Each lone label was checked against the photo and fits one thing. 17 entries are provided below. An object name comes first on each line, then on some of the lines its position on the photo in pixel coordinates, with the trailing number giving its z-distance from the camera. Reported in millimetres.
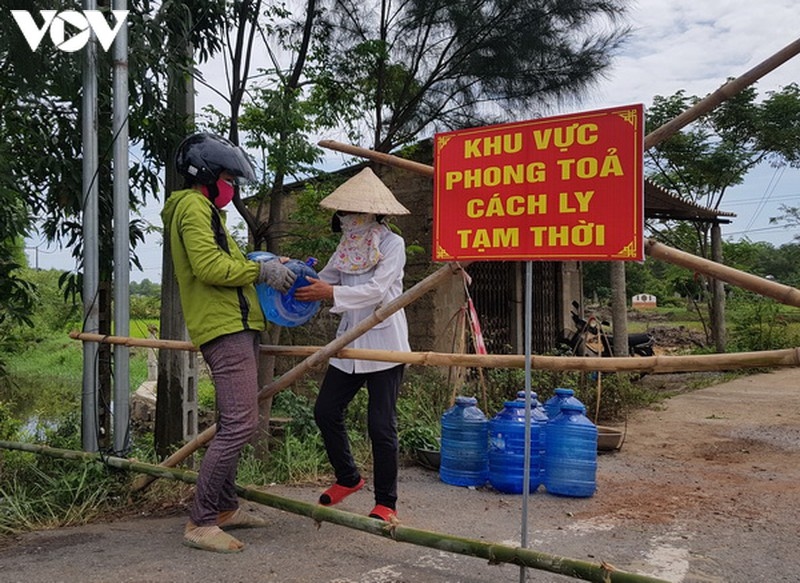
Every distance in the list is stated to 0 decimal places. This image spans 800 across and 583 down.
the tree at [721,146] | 14984
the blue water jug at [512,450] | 4562
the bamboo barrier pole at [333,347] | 3008
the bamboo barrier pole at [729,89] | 2434
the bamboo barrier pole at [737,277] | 2416
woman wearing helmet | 3039
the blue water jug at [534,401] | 4756
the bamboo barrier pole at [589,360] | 2466
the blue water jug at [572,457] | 4469
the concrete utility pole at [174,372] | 5562
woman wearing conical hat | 3326
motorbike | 8703
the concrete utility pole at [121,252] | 4023
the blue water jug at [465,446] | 4723
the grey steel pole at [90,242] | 4062
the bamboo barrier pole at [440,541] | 2414
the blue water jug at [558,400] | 4664
